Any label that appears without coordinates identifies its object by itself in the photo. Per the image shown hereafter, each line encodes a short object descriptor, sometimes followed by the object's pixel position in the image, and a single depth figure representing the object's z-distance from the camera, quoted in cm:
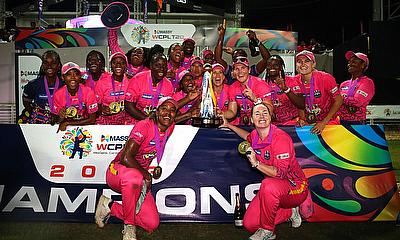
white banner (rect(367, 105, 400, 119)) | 1552
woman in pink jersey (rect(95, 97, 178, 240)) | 475
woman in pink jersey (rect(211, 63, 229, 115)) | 605
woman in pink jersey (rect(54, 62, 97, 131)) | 588
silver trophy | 539
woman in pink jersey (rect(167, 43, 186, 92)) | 736
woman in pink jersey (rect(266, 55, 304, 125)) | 639
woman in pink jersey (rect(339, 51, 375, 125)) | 652
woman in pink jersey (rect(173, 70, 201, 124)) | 588
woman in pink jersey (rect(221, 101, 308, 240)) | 457
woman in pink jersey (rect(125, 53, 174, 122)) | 616
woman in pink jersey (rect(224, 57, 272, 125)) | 584
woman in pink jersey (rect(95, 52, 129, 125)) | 653
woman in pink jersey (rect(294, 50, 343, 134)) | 605
